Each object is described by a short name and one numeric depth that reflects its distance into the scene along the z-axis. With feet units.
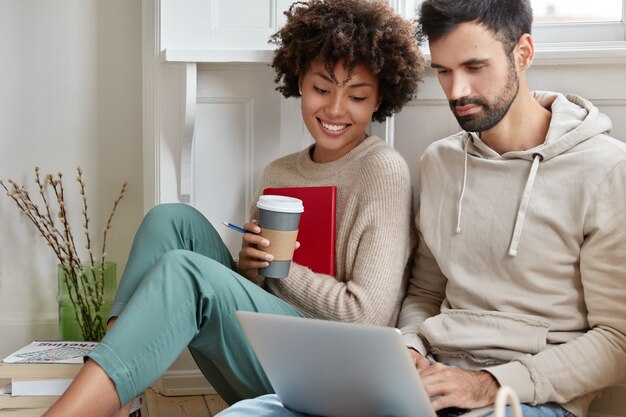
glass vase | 8.71
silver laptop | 4.34
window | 7.30
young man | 5.26
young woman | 5.24
